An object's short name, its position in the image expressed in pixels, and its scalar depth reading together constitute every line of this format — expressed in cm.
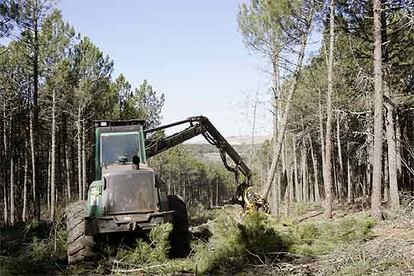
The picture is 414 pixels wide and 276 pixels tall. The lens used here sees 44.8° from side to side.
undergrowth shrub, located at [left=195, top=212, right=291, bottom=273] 847
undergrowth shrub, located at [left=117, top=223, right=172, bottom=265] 885
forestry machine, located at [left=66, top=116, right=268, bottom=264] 947
